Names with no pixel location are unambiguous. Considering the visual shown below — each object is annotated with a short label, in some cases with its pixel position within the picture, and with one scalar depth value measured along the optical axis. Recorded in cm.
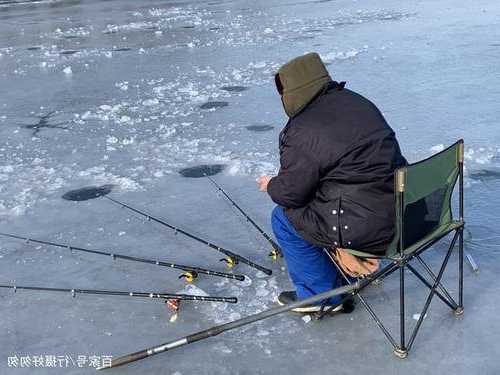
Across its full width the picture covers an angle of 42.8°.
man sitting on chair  260
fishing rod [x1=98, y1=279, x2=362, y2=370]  267
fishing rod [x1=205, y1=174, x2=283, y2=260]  368
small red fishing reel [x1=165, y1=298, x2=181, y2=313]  318
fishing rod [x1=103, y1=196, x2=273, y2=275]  351
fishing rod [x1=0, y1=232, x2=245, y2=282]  343
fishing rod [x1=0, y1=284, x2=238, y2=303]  312
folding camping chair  248
